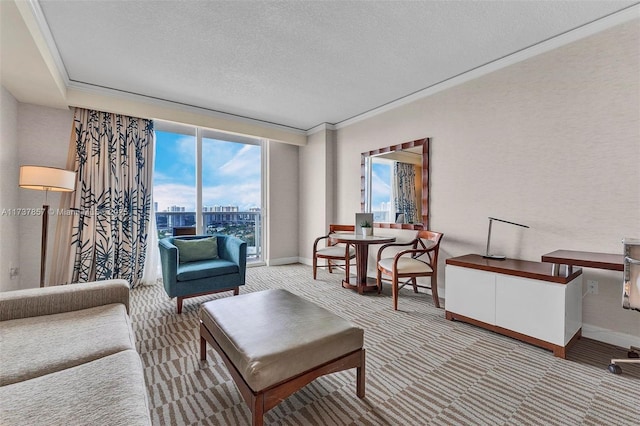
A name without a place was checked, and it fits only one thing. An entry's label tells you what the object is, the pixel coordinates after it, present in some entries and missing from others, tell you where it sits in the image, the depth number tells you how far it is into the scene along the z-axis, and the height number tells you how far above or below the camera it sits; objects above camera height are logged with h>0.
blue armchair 2.86 -0.58
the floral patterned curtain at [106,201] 3.52 +0.19
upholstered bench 1.26 -0.68
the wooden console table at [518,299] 2.06 -0.72
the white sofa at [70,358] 0.88 -0.63
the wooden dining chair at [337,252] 3.95 -0.56
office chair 1.76 -0.41
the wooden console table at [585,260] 1.87 -0.33
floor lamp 2.72 +0.36
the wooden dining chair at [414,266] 2.98 -0.59
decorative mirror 3.64 +0.45
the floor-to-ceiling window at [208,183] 4.38 +0.56
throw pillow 3.29 -0.43
